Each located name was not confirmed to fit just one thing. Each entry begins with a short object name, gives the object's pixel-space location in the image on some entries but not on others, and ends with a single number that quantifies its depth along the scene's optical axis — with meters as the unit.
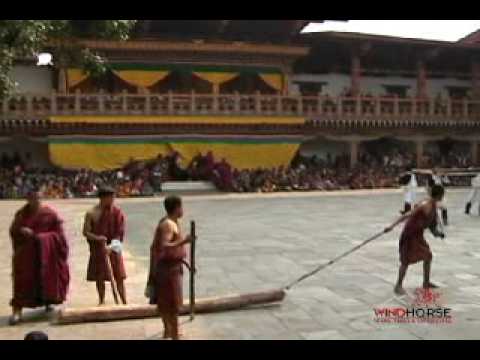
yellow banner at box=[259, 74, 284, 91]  27.25
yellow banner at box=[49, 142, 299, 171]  23.88
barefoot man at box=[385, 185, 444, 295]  7.47
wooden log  6.31
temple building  23.91
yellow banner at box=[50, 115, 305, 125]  23.55
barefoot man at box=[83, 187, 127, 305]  6.84
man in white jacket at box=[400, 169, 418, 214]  14.74
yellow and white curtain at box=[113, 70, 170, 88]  25.69
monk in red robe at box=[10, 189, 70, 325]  6.46
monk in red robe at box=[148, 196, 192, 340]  5.57
